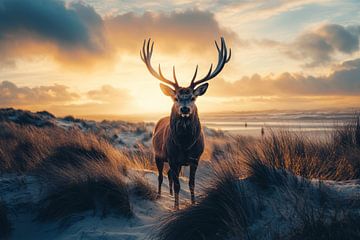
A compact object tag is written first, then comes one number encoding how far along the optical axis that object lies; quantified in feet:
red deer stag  20.90
